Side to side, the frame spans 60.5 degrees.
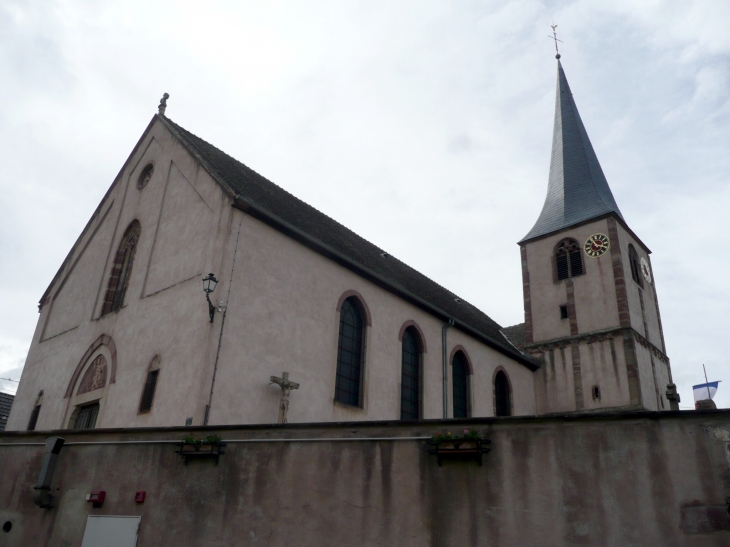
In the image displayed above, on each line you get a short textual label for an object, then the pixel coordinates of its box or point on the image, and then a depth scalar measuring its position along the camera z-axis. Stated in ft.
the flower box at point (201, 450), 29.60
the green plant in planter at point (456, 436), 25.55
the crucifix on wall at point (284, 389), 43.62
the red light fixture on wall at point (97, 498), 31.30
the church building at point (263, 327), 43.78
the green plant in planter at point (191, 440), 29.82
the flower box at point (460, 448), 25.45
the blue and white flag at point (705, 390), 38.32
